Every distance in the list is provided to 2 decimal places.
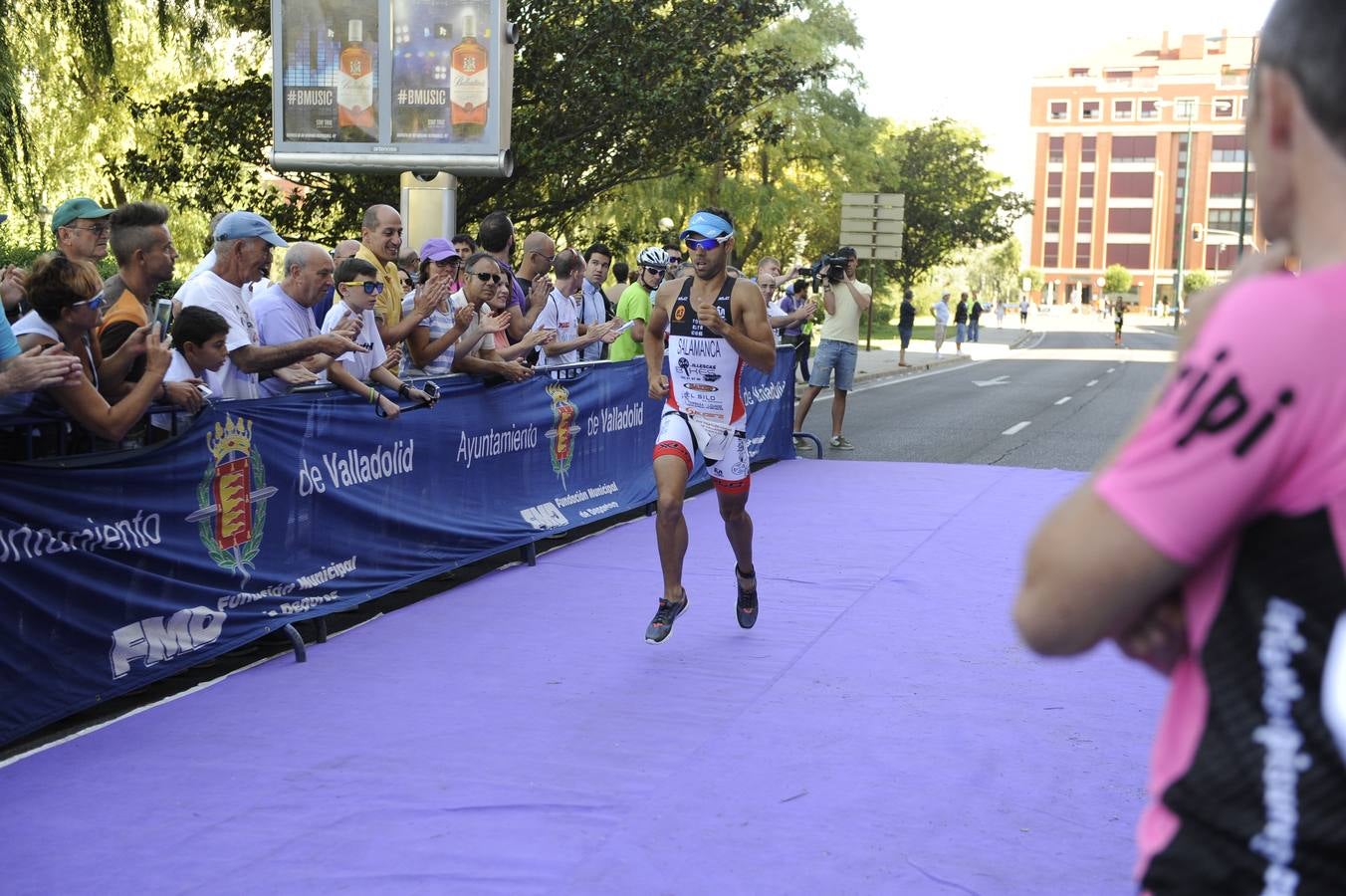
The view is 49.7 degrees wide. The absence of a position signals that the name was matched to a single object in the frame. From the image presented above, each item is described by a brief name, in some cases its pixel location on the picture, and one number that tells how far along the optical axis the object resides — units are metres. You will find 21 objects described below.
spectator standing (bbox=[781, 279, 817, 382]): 18.50
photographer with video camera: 15.57
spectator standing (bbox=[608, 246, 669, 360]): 12.38
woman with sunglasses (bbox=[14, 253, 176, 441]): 5.45
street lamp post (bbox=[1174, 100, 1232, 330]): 83.51
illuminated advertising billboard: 15.28
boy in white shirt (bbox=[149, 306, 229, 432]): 6.40
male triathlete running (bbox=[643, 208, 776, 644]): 7.04
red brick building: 140.38
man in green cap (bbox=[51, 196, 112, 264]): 6.86
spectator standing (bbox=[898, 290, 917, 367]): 37.28
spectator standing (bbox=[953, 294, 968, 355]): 46.49
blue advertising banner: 5.32
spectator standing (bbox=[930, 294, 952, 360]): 41.66
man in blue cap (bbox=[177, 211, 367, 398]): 6.85
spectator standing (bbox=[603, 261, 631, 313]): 16.36
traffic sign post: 31.53
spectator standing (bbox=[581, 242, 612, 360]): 12.65
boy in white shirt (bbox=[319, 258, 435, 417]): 7.79
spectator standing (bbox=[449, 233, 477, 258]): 11.12
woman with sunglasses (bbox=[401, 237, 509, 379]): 8.69
